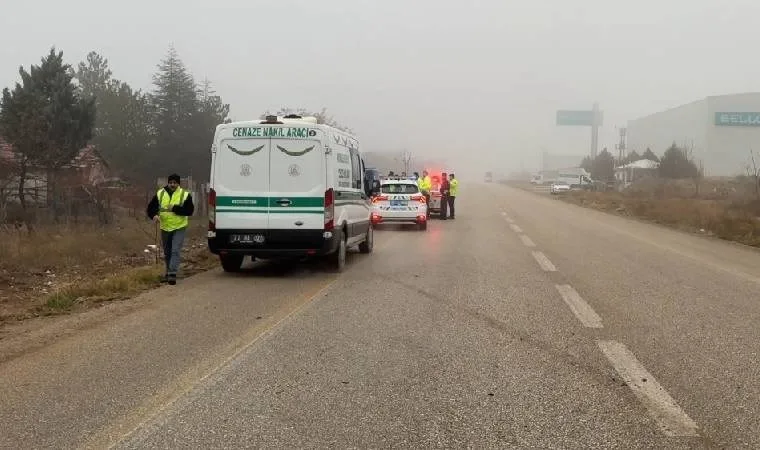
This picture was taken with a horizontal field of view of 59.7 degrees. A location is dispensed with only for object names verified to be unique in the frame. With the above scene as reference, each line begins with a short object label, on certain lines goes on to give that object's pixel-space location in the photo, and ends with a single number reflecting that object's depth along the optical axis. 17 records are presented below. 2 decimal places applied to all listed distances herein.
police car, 20.98
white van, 10.78
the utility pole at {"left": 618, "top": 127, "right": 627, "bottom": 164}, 98.20
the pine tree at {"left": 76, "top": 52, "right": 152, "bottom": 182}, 43.38
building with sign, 92.88
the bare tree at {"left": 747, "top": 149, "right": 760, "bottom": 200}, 31.53
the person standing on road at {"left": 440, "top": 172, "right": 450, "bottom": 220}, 25.83
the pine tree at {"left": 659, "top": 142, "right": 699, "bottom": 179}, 74.44
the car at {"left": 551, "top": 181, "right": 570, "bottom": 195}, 67.25
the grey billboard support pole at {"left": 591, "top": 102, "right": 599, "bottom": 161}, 134.50
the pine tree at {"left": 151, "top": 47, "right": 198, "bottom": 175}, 43.81
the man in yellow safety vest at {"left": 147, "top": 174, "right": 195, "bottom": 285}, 10.50
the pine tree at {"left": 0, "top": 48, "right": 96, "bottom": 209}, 25.47
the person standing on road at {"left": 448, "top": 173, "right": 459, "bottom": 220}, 25.95
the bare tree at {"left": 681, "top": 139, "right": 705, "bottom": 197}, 68.28
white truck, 77.79
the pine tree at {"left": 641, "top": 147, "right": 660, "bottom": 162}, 97.44
